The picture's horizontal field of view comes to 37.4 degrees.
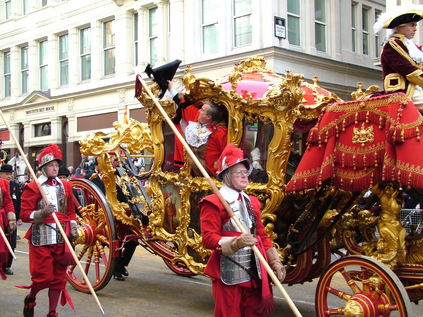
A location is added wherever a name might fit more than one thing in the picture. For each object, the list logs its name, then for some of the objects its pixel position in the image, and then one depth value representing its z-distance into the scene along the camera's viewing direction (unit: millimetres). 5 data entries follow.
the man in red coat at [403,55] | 5008
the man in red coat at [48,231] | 6055
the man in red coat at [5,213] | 7055
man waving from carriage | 6379
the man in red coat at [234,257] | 4387
